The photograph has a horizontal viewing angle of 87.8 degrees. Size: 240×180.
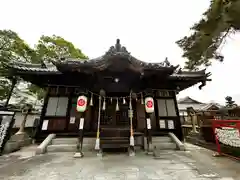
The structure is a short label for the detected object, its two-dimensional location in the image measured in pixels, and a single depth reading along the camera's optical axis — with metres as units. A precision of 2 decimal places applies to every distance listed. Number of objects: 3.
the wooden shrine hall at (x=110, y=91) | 6.26
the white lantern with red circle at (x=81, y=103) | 6.00
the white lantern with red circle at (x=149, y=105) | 6.32
